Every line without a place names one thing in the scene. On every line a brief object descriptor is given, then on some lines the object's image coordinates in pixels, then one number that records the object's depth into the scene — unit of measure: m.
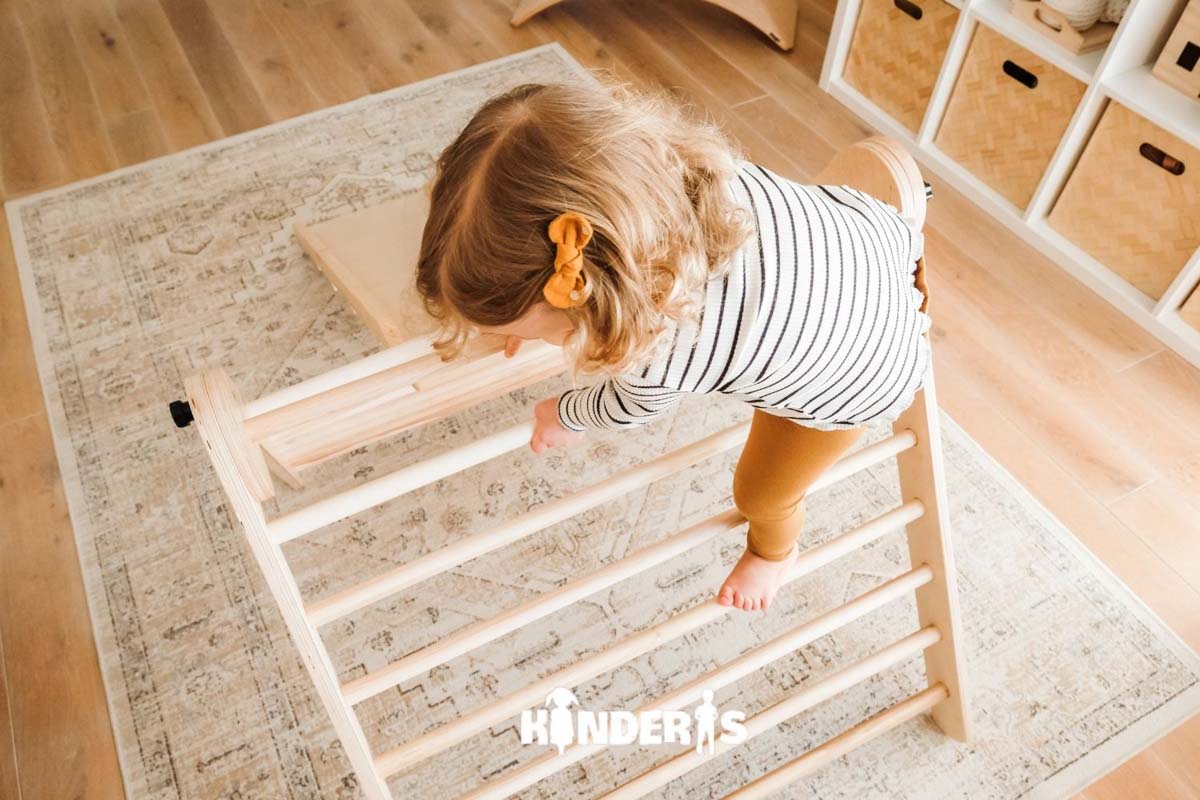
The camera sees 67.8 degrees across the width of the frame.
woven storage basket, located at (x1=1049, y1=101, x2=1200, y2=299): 1.70
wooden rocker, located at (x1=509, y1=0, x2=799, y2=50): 2.48
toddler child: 0.73
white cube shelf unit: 1.71
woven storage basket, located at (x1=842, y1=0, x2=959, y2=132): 2.06
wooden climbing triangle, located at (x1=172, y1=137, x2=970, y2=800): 0.76
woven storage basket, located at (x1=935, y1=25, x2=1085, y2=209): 1.88
